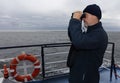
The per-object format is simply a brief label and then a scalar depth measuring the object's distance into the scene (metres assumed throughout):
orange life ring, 1.84
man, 0.78
